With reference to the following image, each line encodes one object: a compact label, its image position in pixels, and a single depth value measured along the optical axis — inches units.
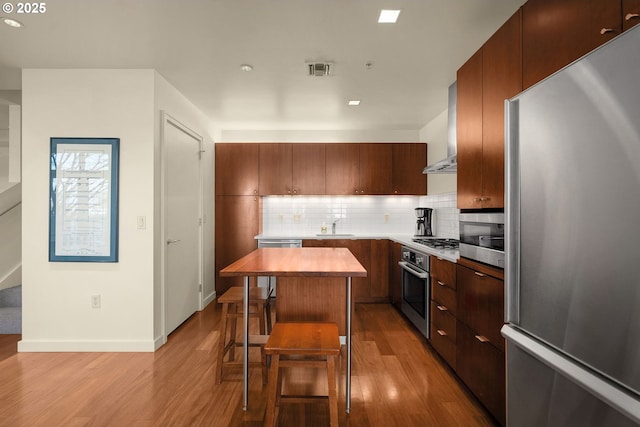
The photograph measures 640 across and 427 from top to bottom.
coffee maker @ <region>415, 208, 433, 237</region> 178.2
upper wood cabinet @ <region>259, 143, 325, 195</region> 189.0
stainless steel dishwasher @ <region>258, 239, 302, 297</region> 178.1
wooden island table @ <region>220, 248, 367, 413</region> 78.0
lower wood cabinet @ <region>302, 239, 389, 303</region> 177.2
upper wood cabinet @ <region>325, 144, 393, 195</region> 189.3
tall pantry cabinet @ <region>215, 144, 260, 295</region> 188.9
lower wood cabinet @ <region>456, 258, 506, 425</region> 71.0
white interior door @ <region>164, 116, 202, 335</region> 130.1
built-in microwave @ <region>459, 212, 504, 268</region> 71.9
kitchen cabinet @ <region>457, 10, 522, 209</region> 71.7
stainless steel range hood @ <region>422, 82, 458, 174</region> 119.5
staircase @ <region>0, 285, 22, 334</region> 135.0
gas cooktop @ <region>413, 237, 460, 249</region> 126.6
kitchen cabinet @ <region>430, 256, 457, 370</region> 97.0
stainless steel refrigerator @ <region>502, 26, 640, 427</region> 31.1
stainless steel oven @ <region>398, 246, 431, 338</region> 119.8
